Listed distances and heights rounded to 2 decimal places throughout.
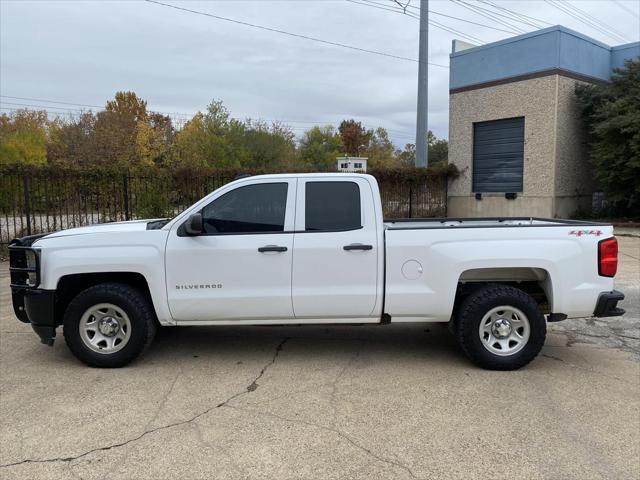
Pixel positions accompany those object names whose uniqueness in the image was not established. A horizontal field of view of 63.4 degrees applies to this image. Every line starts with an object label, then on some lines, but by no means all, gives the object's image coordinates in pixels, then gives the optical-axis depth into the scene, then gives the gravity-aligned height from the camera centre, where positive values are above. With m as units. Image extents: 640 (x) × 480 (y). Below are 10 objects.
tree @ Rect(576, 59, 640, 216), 17.31 +2.23
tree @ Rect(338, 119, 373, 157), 72.75 +8.67
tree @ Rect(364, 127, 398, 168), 63.95 +6.68
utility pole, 22.67 +4.73
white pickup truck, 4.94 -0.73
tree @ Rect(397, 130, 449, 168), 70.69 +6.55
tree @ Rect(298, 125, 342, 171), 57.69 +6.28
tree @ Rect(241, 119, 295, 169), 34.69 +3.55
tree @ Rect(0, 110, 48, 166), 24.72 +2.68
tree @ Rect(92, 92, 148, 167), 36.62 +4.92
